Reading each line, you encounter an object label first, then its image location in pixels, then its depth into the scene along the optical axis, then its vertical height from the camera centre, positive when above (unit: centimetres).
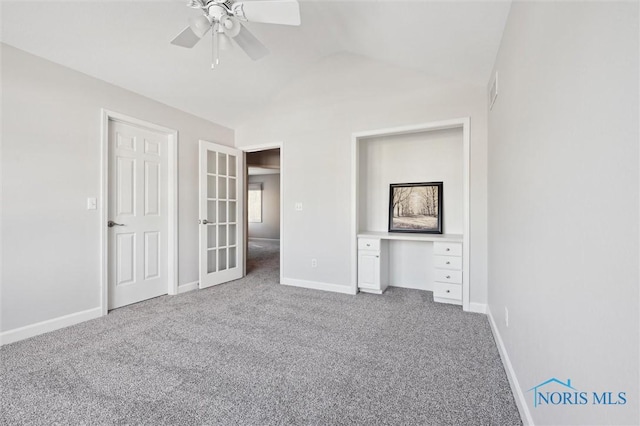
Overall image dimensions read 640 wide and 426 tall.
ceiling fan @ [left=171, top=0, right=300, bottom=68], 183 +131
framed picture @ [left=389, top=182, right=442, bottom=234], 362 +6
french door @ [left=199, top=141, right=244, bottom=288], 384 -4
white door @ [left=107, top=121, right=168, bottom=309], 306 -3
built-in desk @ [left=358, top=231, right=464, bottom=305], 316 -61
